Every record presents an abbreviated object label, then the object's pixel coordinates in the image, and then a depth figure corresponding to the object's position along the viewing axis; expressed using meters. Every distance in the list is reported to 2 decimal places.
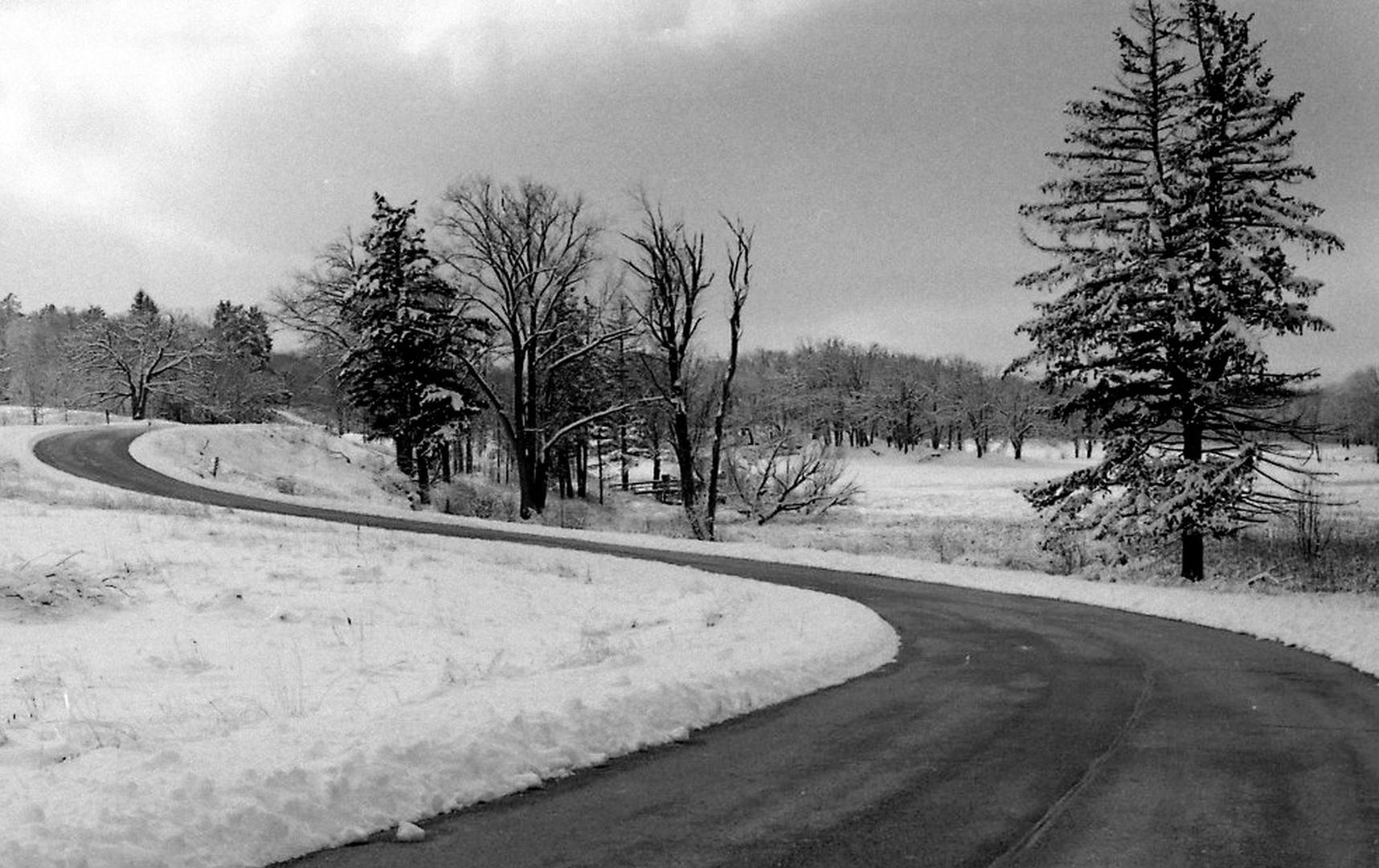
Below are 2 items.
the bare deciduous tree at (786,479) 40.81
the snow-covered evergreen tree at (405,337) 36.72
